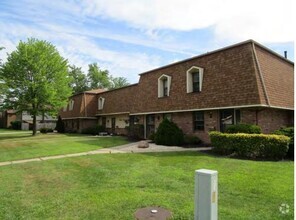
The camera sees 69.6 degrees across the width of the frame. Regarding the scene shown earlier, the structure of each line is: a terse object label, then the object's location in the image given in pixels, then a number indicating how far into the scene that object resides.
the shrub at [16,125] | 42.87
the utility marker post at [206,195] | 3.10
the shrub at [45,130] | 29.63
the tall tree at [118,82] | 54.36
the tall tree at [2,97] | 18.03
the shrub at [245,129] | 10.46
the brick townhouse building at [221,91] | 11.34
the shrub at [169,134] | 13.69
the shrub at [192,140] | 13.57
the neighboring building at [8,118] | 48.76
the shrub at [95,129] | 24.42
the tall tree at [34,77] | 22.21
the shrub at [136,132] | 18.36
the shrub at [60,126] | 29.82
